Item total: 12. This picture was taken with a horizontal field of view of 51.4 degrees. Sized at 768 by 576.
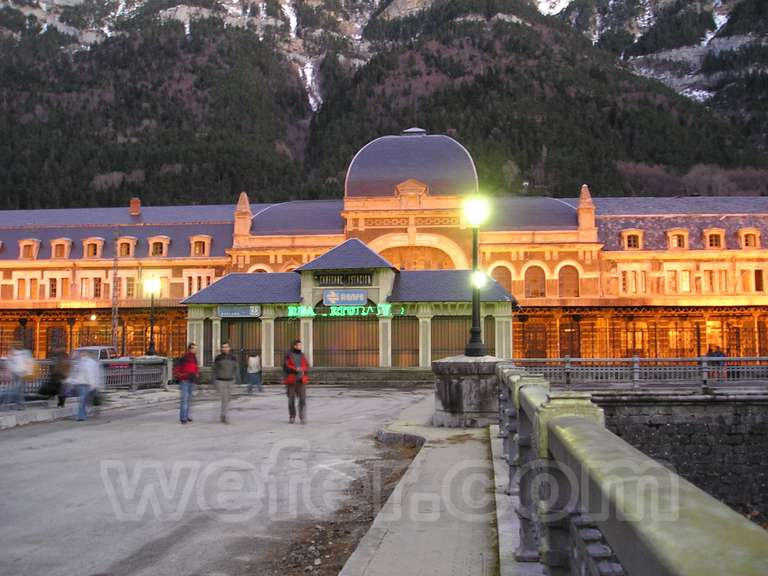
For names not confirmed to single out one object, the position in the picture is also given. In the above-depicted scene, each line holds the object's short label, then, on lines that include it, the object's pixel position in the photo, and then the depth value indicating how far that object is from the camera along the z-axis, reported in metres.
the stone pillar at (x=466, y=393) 15.81
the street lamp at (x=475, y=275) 16.98
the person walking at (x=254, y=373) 29.83
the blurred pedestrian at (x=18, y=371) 18.77
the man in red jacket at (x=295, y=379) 17.64
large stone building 50.22
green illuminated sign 39.88
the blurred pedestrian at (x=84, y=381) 18.48
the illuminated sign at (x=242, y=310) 40.31
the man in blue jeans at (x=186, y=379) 17.67
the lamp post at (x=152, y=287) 40.32
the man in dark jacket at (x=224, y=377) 17.88
